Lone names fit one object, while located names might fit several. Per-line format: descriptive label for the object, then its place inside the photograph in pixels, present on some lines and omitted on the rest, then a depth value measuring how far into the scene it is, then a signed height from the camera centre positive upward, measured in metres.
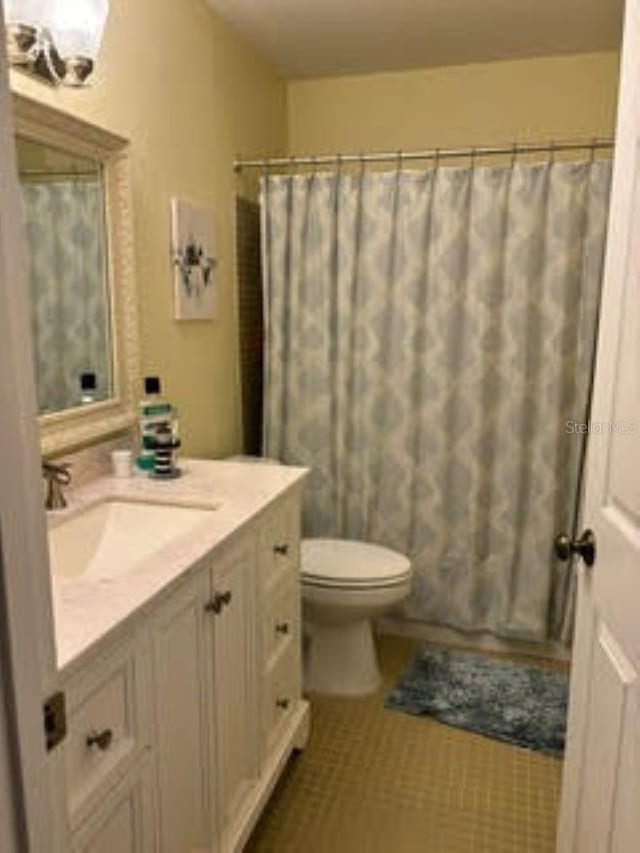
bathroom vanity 0.98 -0.63
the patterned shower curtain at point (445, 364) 2.33 -0.22
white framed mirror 1.57 +0.07
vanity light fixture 1.41 +0.57
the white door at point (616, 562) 1.00 -0.40
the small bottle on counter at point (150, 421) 1.83 -0.32
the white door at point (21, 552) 0.53 -0.21
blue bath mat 2.10 -1.31
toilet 2.19 -0.98
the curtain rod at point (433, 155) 2.25 +0.53
